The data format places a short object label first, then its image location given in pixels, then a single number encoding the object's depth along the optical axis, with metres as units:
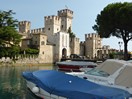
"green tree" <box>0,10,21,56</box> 19.46
